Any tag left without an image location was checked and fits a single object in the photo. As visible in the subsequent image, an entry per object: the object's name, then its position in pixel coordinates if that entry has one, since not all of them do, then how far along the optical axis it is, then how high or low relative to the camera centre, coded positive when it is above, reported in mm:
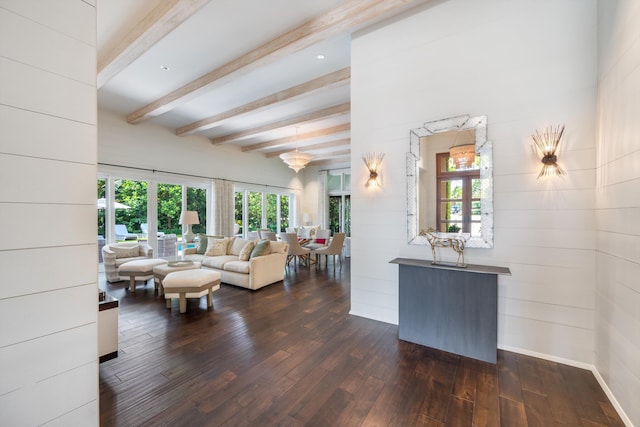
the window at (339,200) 9524 +414
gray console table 2396 -958
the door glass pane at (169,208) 6445 +82
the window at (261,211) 8438 +7
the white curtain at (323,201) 9781 +386
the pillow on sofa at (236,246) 5590 -772
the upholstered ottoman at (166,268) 4207 -957
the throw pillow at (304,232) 8875 -740
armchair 4969 -881
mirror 2643 +278
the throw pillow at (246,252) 4898 -782
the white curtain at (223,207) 7418 +109
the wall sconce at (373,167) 3264 +561
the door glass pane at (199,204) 7069 +202
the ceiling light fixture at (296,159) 6406 +1319
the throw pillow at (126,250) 5168 -801
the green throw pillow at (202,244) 5883 -757
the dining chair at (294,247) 6465 -902
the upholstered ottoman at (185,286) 3473 -1021
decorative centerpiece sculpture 2691 -329
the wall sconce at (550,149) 2332 +573
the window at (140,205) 5574 +164
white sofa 4535 -1022
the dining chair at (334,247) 6410 -902
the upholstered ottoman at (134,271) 4484 -1048
